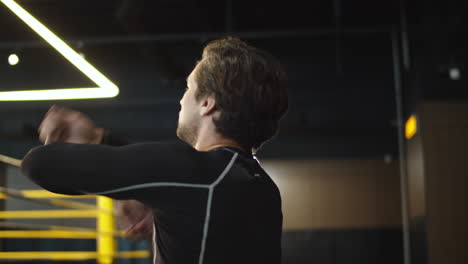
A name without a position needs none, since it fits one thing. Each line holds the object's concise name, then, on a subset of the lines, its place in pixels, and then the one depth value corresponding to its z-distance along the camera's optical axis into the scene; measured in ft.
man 3.07
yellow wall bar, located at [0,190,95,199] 19.21
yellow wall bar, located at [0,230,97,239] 19.91
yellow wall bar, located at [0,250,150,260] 14.38
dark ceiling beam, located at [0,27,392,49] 18.83
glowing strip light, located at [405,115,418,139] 20.29
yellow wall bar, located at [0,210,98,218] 17.40
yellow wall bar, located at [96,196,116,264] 16.55
